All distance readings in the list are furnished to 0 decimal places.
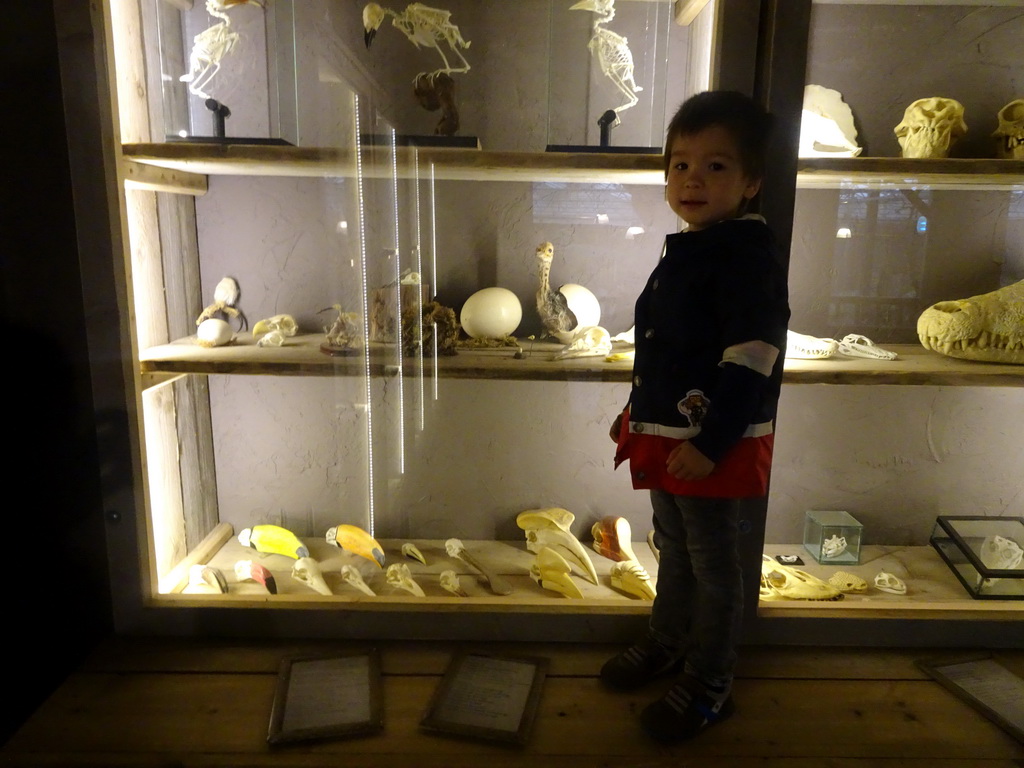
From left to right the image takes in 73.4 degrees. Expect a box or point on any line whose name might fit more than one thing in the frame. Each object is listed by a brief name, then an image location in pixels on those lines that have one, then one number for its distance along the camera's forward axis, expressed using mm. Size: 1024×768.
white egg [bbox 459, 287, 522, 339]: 1463
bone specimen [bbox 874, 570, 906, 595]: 1476
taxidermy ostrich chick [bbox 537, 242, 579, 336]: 1457
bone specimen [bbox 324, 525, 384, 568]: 1530
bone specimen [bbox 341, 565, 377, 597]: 1468
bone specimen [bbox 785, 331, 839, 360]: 1399
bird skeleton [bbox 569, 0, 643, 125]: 1290
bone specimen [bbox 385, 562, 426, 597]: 1464
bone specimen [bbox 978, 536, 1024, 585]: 1481
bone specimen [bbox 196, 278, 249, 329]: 1567
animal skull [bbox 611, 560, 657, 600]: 1439
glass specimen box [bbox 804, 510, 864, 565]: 1570
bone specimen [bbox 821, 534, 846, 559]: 1571
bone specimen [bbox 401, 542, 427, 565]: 1545
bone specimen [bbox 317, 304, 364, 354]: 1399
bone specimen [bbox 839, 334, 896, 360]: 1400
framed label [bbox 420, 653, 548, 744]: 1158
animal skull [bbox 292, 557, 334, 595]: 1465
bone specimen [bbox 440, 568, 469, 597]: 1458
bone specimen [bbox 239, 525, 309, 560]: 1579
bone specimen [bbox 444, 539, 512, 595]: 1468
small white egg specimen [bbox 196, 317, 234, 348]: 1450
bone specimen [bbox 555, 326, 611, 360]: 1403
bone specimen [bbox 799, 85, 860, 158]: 1374
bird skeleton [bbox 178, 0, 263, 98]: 1293
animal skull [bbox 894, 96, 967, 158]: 1325
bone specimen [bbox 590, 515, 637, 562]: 1570
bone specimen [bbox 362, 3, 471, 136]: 1335
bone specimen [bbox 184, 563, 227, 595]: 1470
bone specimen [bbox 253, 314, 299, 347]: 1520
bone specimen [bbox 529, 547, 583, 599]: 1458
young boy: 990
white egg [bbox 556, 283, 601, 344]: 1461
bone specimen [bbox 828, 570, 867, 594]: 1477
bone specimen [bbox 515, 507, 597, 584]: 1559
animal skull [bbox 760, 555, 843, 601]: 1451
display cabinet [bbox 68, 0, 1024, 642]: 1301
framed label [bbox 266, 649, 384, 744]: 1146
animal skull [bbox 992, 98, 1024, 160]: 1339
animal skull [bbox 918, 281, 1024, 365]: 1365
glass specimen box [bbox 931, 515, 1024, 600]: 1446
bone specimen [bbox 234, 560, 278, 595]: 1492
